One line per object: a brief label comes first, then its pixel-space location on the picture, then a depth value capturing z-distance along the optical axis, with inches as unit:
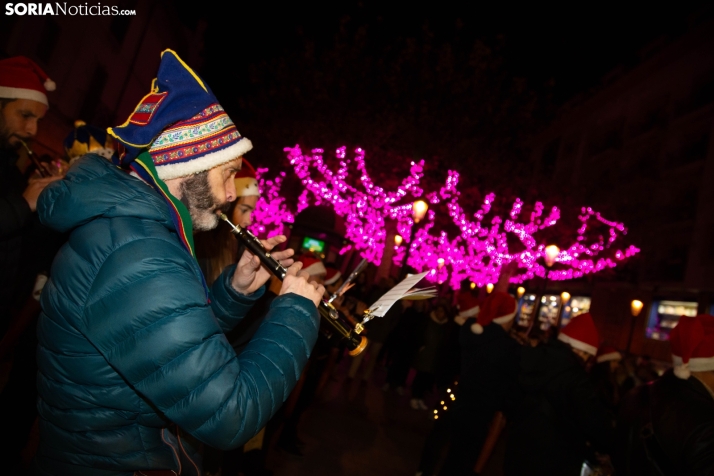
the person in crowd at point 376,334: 389.1
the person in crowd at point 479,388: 200.4
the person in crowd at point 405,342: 400.8
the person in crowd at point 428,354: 374.9
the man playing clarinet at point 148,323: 53.2
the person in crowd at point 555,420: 161.9
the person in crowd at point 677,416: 117.6
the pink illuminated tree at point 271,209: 808.3
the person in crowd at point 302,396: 209.6
